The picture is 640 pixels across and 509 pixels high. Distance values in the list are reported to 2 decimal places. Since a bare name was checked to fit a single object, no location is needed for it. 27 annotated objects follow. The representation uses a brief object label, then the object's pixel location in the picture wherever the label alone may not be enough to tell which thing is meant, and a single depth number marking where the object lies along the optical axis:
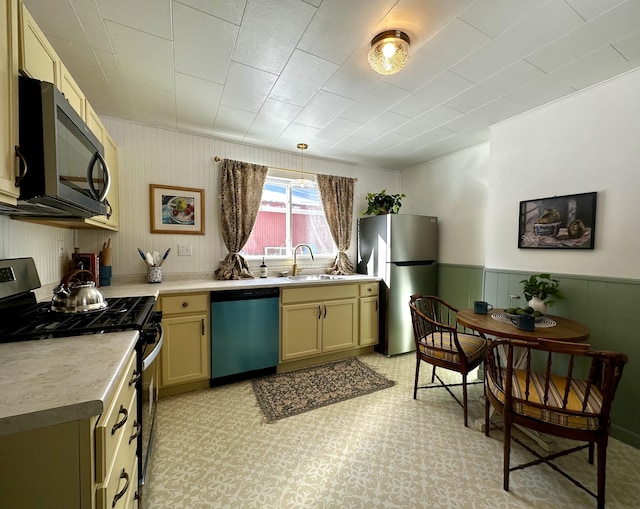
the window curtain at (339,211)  3.57
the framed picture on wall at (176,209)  2.69
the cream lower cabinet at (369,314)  3.15
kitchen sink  3.20
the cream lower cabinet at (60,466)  0.64
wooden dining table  1.62
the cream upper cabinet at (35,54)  1.00
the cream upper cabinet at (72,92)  1.35
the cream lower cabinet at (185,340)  2.20
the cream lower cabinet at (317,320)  2.71
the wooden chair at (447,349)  1.99
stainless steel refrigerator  3.15
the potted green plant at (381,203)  3.49
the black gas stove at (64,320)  1.15
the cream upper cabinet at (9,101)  0.89
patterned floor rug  2.16
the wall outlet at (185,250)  2.82
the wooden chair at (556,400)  1.24
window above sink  3.29
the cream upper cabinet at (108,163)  1.77
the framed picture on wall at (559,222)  1.99
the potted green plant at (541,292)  2.05
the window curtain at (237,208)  2.93
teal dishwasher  2.40
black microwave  0.98
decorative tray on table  1.84
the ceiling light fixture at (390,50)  1.48
